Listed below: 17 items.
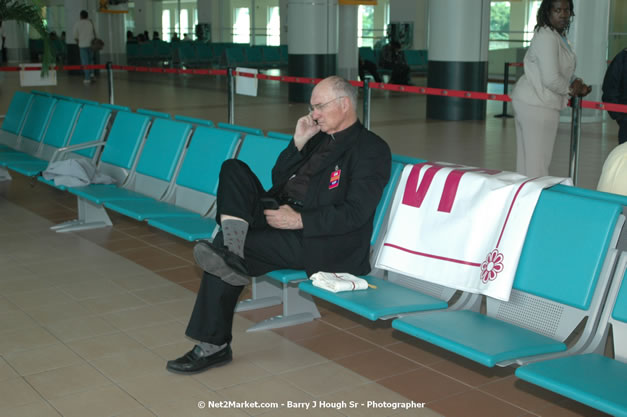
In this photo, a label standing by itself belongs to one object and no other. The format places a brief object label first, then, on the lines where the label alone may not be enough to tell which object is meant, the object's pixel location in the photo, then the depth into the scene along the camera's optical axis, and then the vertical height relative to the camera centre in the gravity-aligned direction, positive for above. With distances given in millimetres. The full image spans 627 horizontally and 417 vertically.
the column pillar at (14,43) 31609 +1059
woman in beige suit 4820 -94
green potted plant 7395 +512
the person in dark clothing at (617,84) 5395 -77
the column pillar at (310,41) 14734 +564
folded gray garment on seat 5660 -738
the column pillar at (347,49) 17234 +481
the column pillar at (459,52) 11852 +299
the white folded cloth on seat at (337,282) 3254 -864
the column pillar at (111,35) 26734 +1186
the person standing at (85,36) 20797 +877
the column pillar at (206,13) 28062 +2029
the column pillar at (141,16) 34781 +2348
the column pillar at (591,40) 11633 +476
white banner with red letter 2998 -610
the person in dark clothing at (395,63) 18156 +200
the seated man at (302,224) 3303 -657
